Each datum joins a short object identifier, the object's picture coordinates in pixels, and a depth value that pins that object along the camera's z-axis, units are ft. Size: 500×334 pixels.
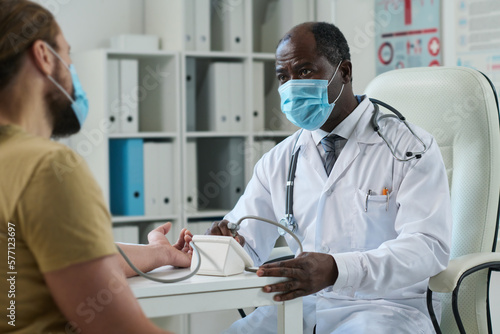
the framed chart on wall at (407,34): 9.32
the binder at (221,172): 9.82
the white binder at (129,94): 9.04
